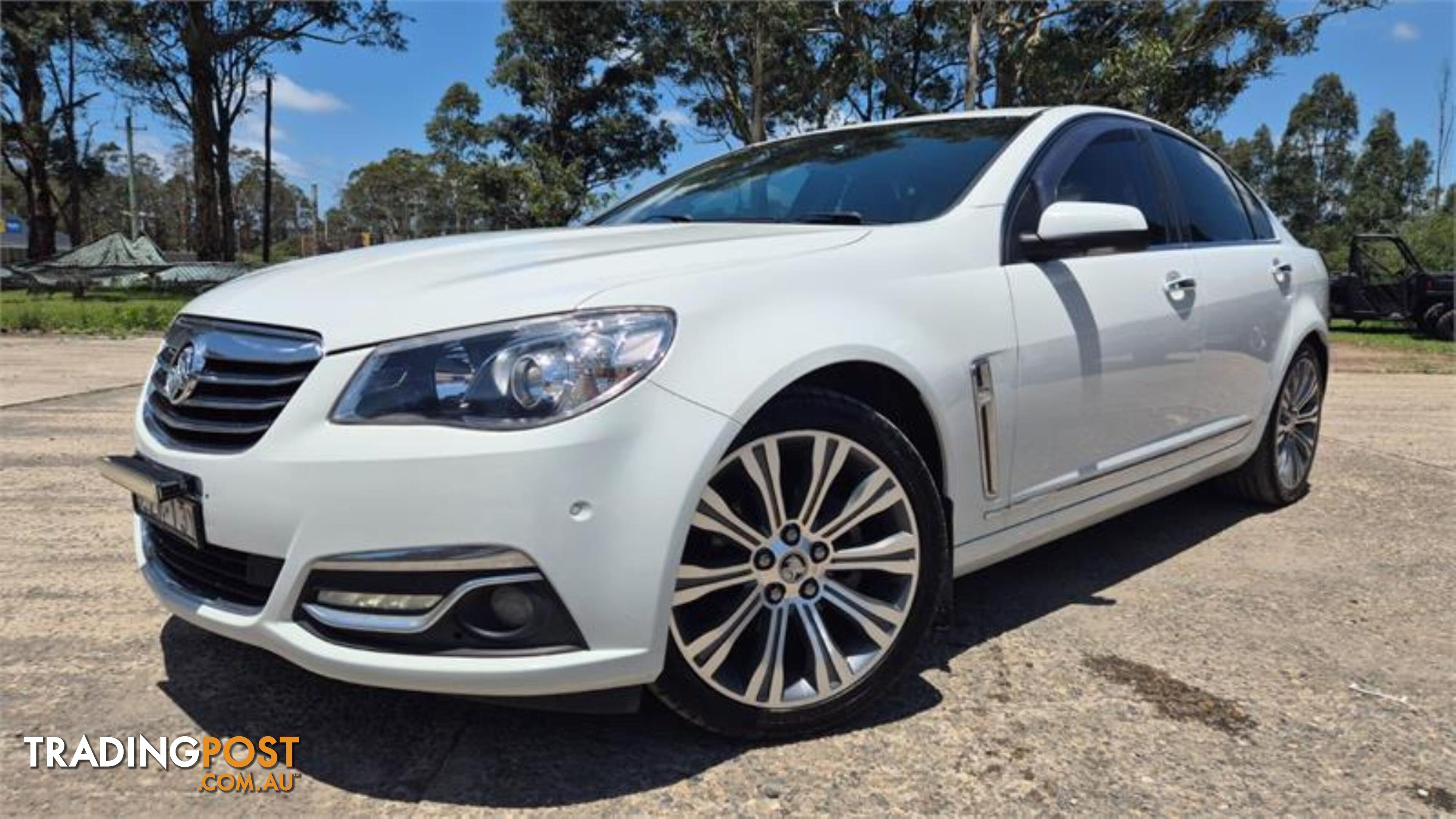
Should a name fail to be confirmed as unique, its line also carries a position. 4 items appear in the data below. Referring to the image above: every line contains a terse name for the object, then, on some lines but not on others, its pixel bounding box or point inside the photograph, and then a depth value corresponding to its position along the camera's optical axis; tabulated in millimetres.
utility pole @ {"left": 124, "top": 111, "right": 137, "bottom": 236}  42844
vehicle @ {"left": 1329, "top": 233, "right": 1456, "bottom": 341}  17609
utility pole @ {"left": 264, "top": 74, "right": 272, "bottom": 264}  36906
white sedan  1886
